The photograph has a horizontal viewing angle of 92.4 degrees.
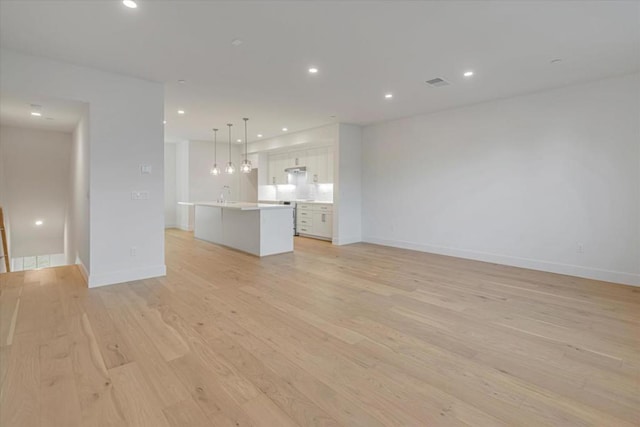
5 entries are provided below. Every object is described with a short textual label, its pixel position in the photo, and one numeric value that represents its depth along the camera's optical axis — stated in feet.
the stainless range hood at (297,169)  27.77
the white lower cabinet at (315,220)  24.82
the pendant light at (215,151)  30.86
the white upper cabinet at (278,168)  29.91
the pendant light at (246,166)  20.63
